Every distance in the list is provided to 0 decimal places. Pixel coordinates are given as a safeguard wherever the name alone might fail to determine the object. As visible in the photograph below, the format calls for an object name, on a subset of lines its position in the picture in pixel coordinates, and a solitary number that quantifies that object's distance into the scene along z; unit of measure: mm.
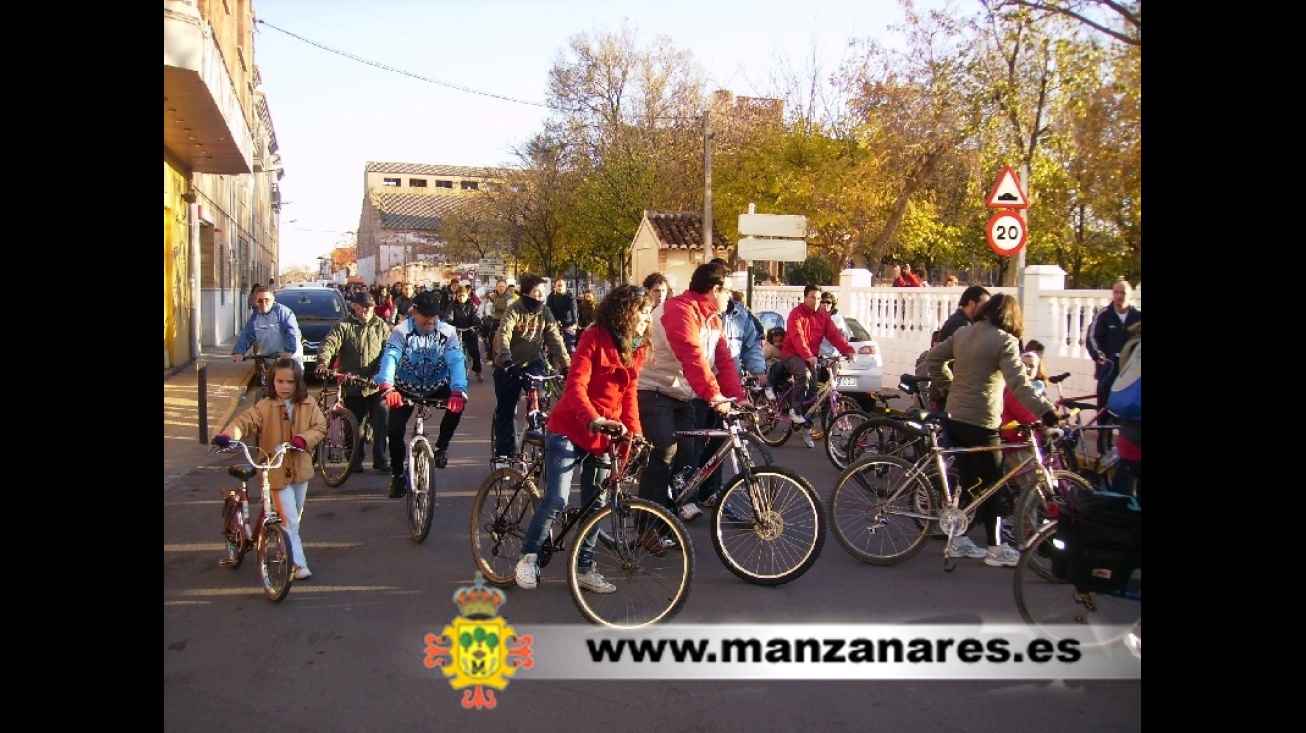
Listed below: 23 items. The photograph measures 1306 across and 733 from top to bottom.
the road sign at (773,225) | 17922
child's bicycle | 5766
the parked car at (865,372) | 13438
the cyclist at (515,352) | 9289
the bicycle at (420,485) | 7121
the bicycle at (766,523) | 6059
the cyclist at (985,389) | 6191
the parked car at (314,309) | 19594
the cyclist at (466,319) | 19297
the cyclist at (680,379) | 6637
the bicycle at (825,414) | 10258
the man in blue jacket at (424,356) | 8039
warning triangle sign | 9109
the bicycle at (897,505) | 6414
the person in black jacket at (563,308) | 17000
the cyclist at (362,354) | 9320
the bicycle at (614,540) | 5289
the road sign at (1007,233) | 9539
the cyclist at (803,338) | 11359
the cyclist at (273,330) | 10867
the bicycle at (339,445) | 9281
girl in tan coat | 5988
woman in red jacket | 5641
